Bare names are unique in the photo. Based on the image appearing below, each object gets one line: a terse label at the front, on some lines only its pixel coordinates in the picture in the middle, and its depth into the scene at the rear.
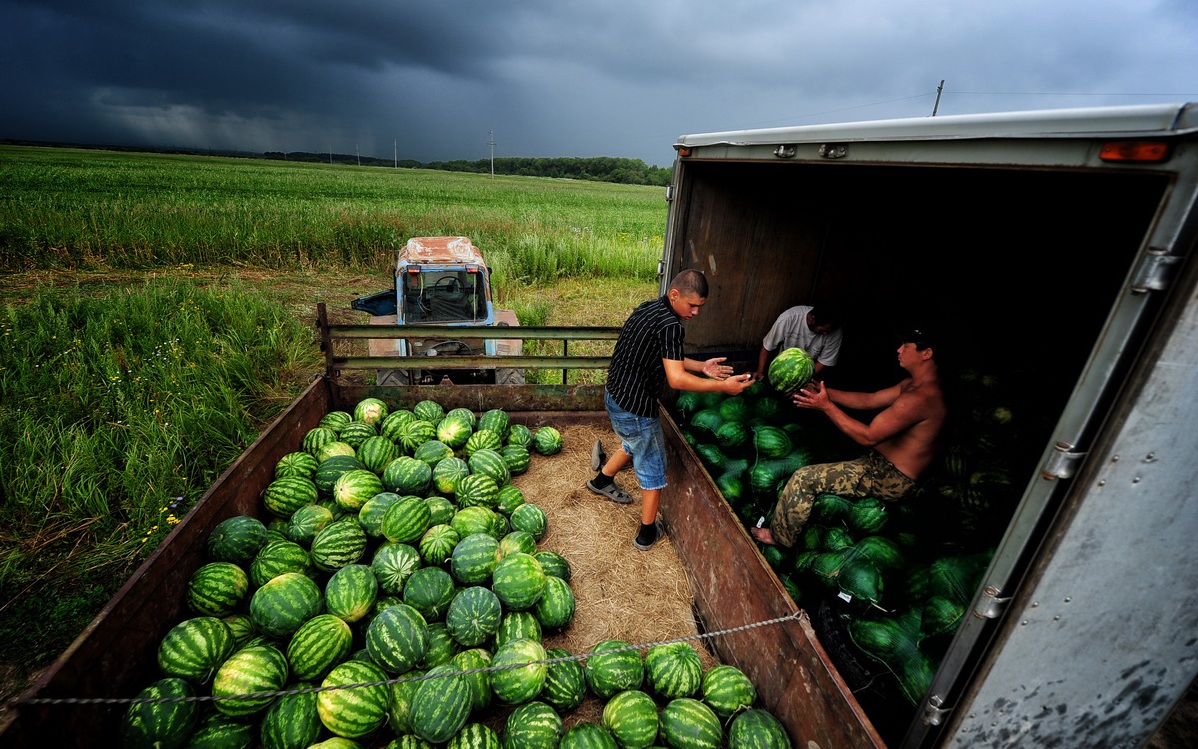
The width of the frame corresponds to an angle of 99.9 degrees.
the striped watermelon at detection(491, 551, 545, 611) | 2.91
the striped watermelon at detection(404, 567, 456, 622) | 2.88
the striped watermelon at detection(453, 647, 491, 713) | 2.46
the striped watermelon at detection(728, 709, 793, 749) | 2.26
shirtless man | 3.06
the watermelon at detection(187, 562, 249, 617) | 2.71
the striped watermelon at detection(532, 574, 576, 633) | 3.01
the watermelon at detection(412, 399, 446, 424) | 4.71
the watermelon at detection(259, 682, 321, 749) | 2.22
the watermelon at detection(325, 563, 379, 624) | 2.76
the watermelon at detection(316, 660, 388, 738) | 2.26
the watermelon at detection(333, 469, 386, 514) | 3.57
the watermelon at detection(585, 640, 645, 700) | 2.59
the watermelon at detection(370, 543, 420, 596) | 3.02
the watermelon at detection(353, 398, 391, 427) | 4.66
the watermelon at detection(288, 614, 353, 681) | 2.50
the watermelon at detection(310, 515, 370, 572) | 3.11
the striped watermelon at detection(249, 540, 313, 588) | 2.93
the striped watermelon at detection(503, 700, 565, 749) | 2.24
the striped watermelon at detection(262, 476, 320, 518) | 3.53
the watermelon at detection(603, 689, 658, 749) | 2.35
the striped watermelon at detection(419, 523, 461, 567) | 3.21
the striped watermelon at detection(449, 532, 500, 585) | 3.04
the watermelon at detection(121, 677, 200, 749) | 2.08
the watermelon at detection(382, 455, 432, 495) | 3.77
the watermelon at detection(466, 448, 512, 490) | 4.04
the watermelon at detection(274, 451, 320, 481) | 3.75
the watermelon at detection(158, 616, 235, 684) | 2.37
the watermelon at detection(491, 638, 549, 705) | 2.46
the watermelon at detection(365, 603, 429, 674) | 2.51
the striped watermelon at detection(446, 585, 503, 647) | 2.71
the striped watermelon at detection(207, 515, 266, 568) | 2.94
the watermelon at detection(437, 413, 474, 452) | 4.46
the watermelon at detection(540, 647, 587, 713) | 2.55
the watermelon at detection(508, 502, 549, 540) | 3.67
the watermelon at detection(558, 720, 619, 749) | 2.24
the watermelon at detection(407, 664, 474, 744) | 2.21
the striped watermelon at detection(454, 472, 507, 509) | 3.77
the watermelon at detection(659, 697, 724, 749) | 2.34
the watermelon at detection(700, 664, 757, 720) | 2.50
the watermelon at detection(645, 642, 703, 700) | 2.60
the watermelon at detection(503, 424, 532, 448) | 4.70
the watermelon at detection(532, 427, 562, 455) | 4.80
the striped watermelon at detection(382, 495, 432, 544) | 3.27
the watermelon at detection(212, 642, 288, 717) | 2.27
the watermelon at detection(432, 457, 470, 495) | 3.87
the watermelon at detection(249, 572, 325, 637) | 2.64
